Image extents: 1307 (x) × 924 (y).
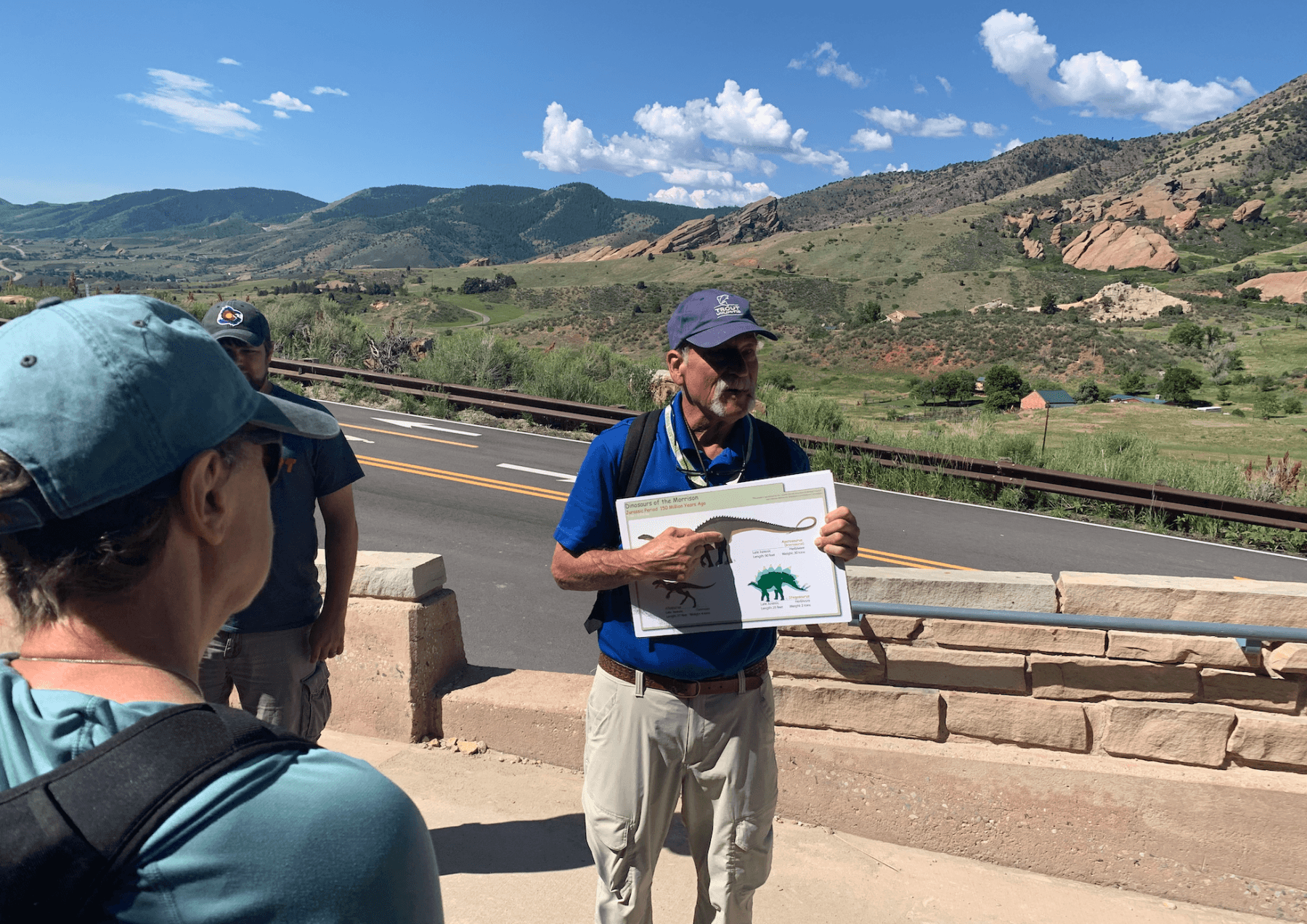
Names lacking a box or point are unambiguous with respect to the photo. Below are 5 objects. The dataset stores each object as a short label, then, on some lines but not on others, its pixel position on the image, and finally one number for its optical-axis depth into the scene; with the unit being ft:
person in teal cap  2.48
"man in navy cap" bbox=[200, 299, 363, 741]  9.59
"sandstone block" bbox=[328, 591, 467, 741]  13.47
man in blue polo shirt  8.51
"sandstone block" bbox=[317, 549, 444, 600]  13.32
